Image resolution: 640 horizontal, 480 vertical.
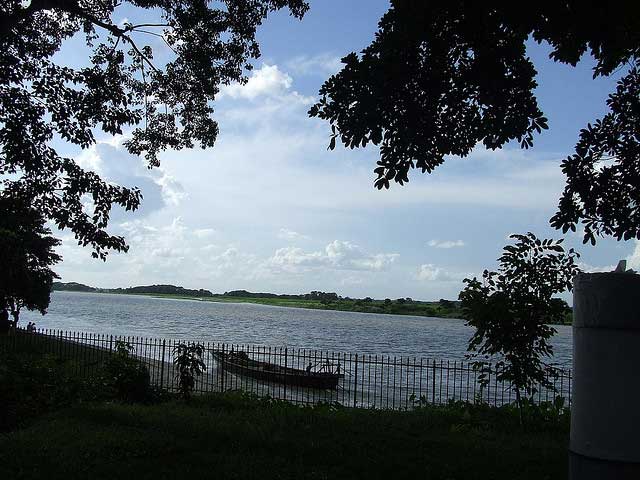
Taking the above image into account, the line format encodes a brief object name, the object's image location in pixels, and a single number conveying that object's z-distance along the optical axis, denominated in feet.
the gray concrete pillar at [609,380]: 7.63
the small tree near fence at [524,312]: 36.47
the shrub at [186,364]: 42.73
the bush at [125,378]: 42.70
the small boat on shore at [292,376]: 88.12
